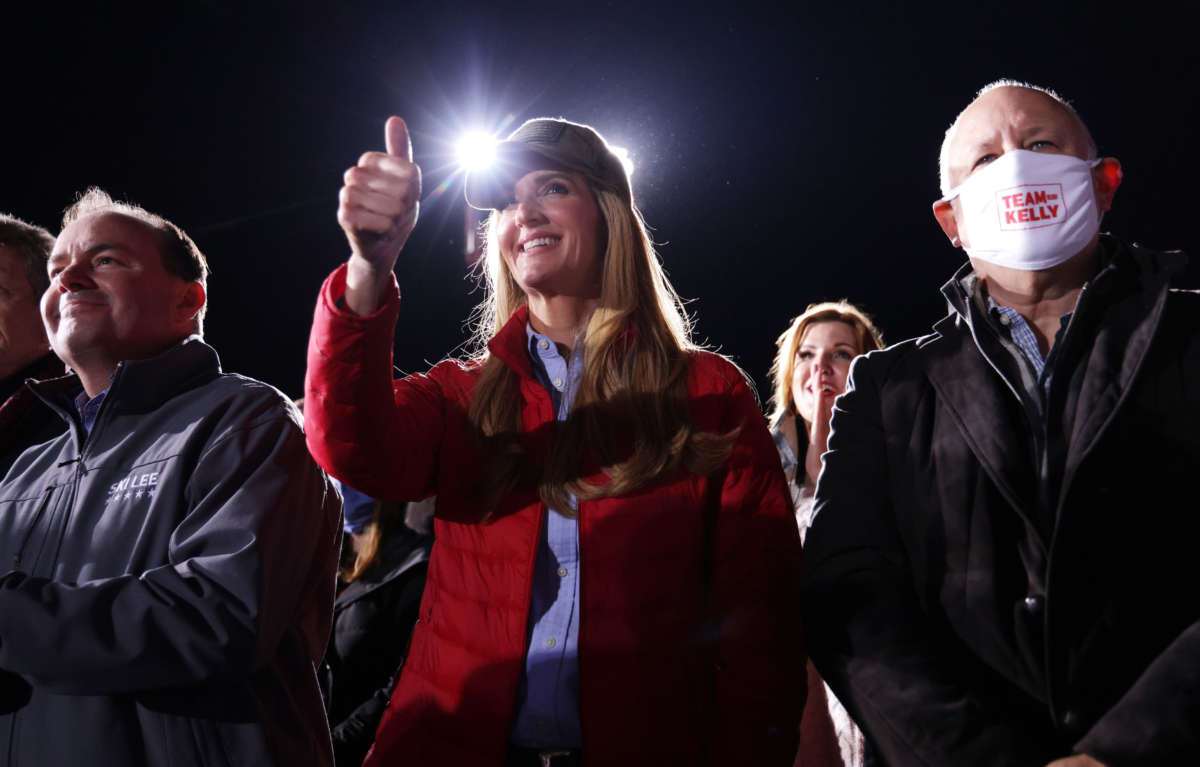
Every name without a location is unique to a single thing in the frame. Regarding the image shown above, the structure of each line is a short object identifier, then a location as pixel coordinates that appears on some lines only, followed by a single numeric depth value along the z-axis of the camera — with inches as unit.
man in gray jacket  62.8
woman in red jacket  64.1
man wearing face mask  51.9
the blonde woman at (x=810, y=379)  146.2
